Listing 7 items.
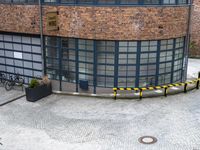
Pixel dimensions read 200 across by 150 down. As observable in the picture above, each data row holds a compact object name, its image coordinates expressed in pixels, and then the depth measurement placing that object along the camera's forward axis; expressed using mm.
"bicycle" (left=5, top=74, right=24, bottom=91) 15589
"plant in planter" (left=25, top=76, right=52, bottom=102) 13547
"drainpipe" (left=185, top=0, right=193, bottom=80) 14568
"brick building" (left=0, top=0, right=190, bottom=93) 13055
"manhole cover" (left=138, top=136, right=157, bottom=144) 9840
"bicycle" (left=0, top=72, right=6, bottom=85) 16490
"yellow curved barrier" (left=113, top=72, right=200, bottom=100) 13354
